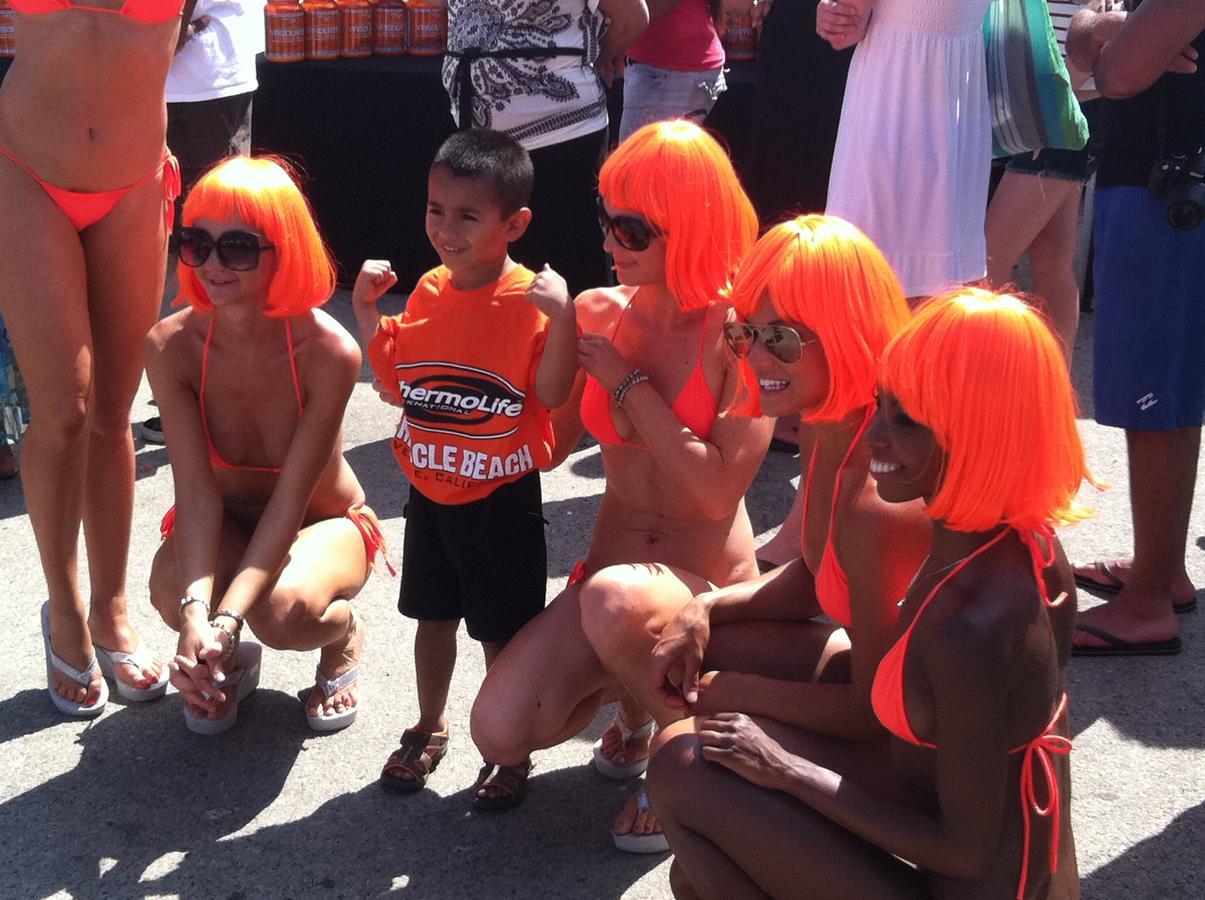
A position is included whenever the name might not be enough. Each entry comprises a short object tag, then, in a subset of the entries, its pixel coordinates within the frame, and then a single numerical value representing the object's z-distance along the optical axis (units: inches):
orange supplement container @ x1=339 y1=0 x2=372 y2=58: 239.9
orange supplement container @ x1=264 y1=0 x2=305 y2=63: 239.1
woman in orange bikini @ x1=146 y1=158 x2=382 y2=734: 112.7
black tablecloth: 240.2
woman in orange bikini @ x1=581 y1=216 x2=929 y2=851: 87.9
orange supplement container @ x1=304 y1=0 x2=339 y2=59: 238.4
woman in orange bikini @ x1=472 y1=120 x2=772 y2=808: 103.3
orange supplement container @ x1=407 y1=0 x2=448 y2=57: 242.5
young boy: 109.7
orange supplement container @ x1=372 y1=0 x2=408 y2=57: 241.6
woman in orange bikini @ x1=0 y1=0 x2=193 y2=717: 114.2
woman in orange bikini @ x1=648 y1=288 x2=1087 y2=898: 72.7
